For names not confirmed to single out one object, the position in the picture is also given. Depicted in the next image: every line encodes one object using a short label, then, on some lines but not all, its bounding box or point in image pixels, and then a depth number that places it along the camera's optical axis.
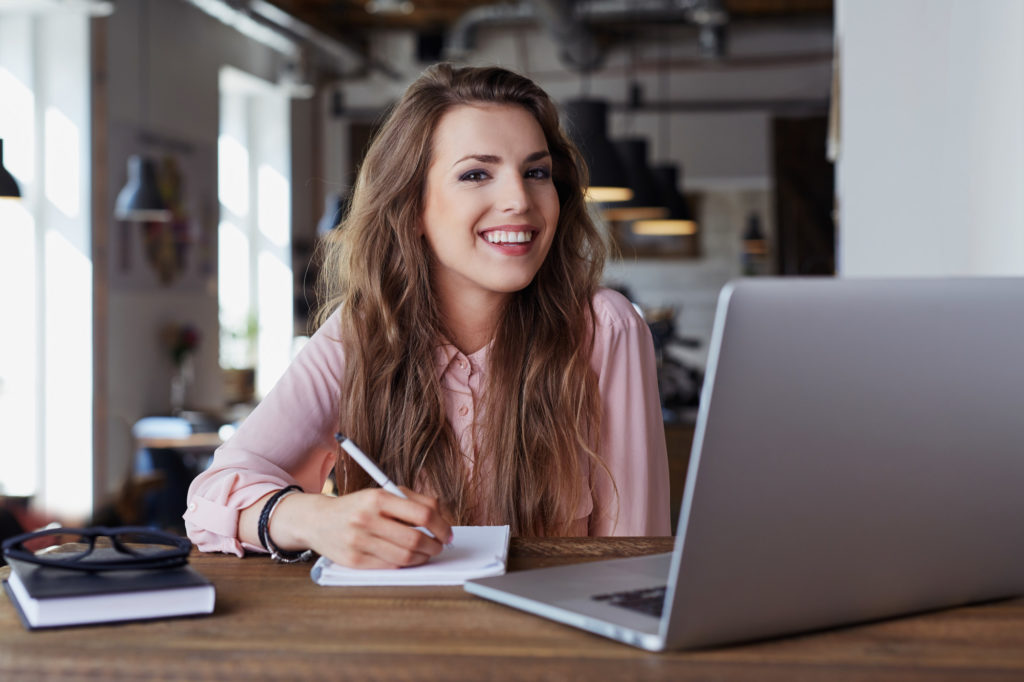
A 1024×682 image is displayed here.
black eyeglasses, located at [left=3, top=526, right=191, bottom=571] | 1.00
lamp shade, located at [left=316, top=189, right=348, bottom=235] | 6.39
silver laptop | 0.79
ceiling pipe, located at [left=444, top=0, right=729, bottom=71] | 8.36
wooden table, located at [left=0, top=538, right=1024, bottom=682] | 0.81
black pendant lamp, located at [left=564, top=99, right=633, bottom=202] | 5.31
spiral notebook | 1.09
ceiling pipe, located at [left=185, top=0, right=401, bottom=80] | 7.97
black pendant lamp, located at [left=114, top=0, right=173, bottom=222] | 6.35
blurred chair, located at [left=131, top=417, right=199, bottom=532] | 6.03
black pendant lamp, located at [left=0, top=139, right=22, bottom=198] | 2.54
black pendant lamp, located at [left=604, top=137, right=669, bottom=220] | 6.18
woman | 1.75
